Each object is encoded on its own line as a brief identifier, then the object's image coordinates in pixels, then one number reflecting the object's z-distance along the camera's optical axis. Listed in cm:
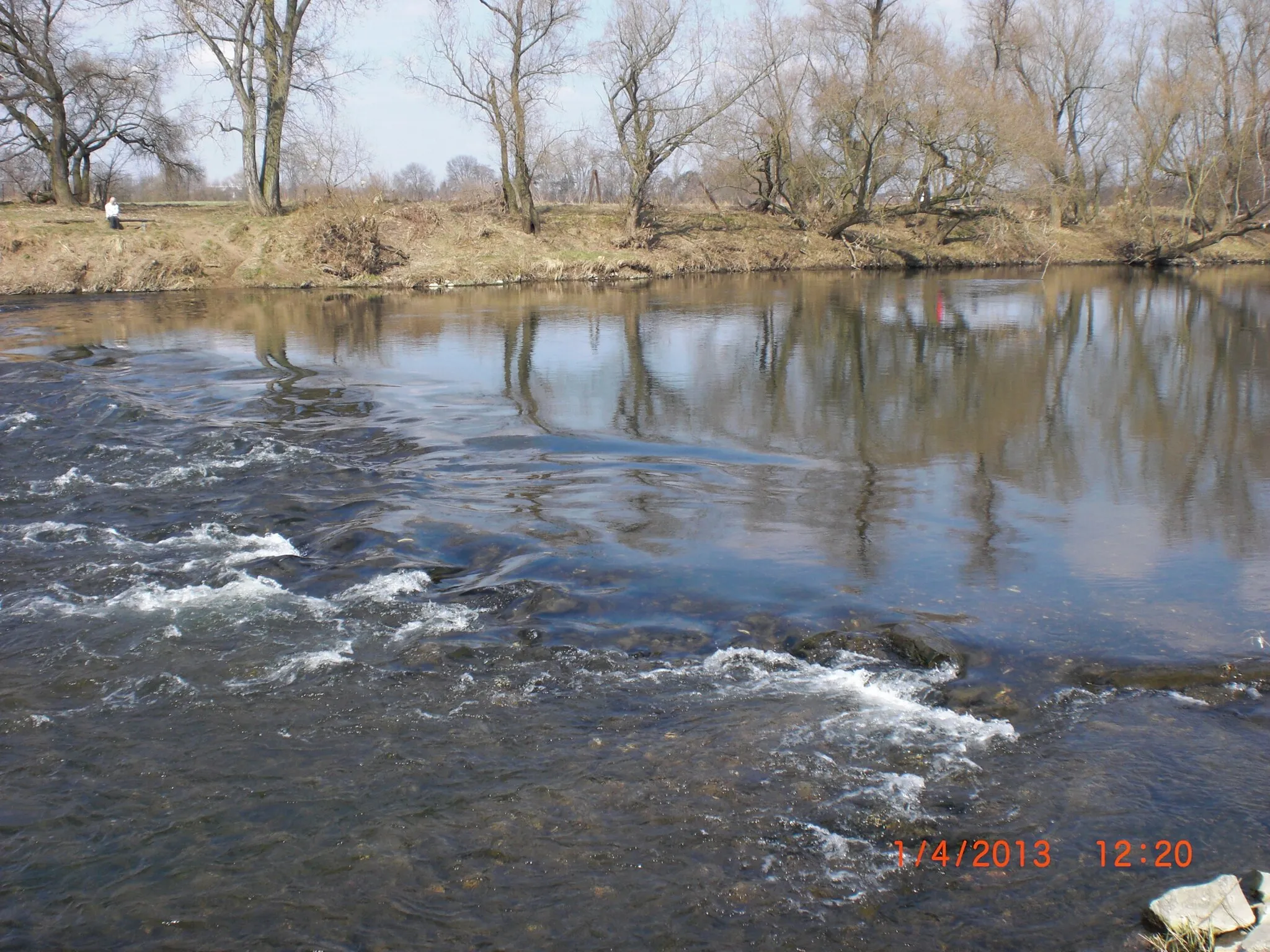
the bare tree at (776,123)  3956
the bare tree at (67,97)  3416
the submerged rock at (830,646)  559
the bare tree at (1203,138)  3766
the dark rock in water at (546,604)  619
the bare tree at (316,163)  3544
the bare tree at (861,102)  3788
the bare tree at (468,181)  4203
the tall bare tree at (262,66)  3272
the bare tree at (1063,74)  4875
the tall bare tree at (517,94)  3566
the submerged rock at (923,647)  549
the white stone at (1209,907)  322
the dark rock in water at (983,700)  497
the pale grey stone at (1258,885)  343
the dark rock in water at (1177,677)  521
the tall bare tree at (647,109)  3634
